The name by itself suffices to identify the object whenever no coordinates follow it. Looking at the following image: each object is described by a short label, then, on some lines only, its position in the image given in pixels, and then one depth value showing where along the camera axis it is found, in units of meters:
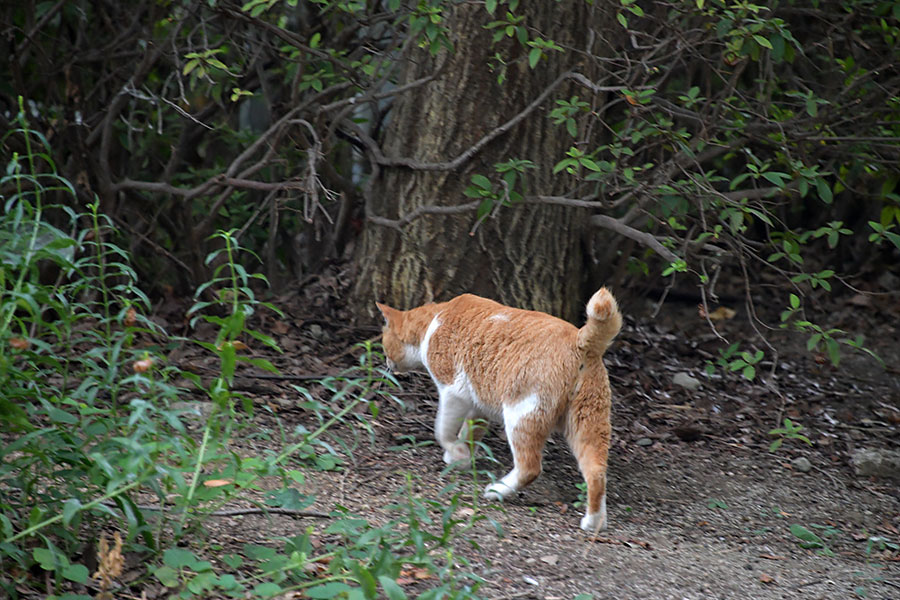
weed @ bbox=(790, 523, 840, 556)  8.11
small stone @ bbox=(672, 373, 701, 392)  11.33
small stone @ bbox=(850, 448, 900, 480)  9.80
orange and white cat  7.73
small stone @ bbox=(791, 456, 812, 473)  9.76
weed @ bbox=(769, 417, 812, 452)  8.90
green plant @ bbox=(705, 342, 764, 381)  8.64
